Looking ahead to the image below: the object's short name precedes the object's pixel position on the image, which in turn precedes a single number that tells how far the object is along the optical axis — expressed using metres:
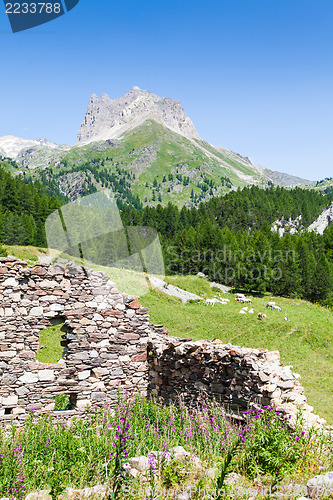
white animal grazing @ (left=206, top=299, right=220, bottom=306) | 41.71
